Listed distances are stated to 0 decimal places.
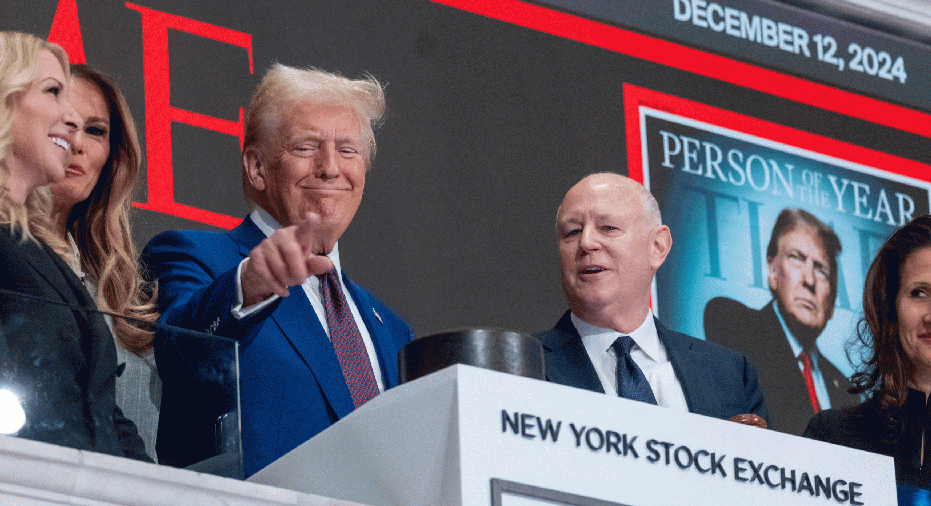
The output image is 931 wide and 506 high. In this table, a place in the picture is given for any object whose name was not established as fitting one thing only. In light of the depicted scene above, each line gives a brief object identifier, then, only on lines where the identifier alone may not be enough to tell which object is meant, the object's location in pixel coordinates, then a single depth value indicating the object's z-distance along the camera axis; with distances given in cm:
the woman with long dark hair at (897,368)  446
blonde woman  347
